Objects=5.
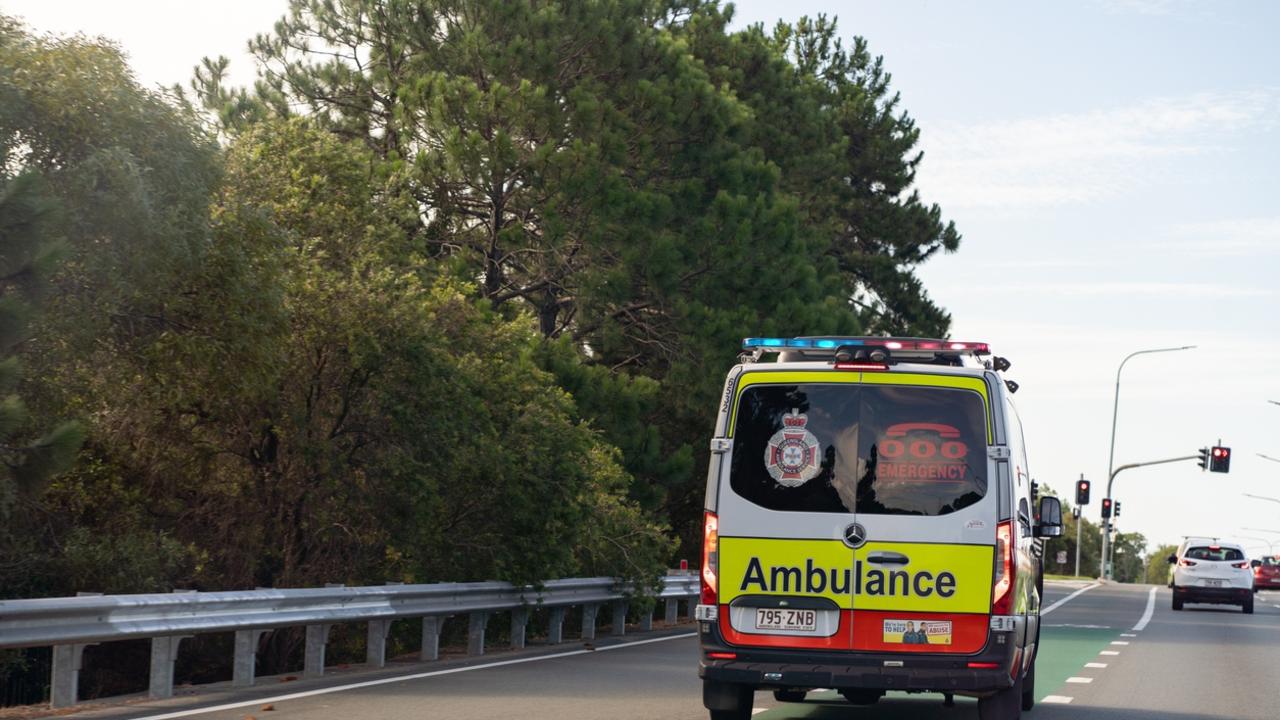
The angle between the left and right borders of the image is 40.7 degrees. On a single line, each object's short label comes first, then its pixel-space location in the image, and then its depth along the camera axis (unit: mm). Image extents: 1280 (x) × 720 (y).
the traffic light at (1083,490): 69125
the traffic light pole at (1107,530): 75225
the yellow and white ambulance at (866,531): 10141
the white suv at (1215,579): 37469
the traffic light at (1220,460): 63000
